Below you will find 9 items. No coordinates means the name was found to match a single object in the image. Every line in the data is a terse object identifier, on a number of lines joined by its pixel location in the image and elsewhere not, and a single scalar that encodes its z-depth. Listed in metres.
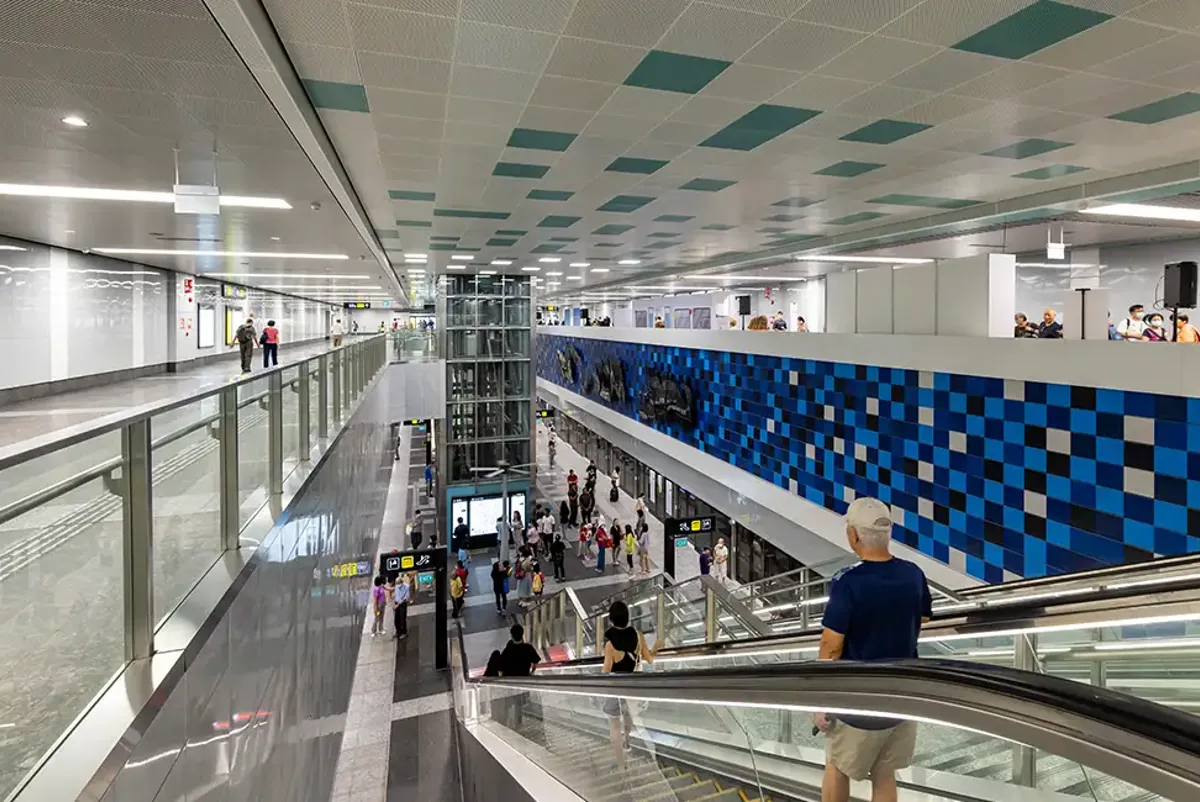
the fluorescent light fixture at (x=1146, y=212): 9.38
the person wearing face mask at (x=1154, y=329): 8.48
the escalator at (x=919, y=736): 1.01
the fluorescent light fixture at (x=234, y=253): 12.03
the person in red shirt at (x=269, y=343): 14.10
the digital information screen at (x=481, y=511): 18.81
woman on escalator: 4.78
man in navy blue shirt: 2.54
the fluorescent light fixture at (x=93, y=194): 7.00
